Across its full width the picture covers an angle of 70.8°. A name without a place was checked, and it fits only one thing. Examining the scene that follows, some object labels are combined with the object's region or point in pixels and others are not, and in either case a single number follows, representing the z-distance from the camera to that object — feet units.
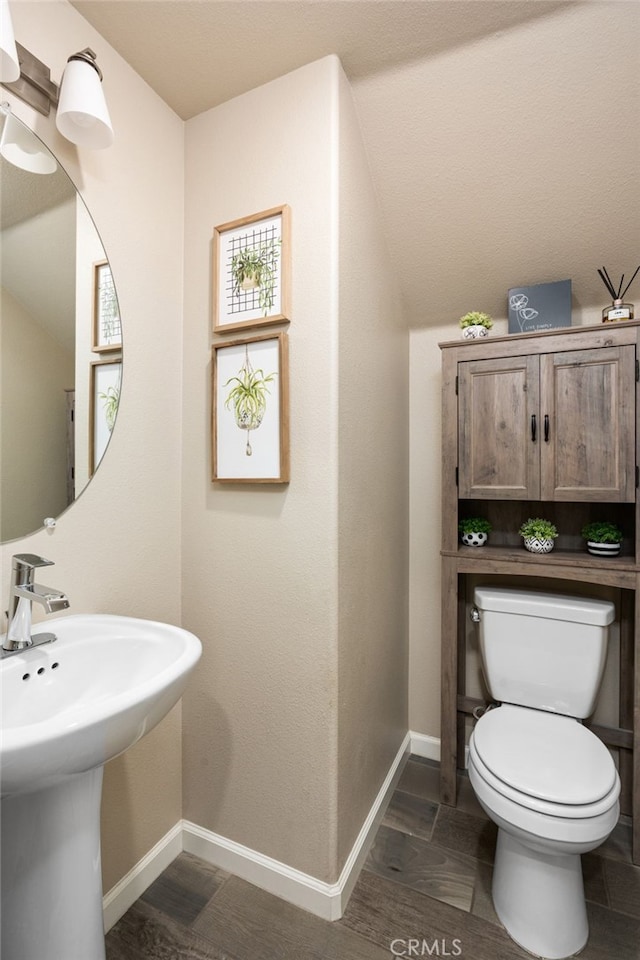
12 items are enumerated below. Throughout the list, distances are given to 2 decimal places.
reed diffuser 5.11
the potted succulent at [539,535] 5.61
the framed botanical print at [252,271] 4.28
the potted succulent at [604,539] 5.32
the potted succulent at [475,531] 5.98
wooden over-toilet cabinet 5.01
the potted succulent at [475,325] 5.74
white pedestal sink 2.44
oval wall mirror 3.39
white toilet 3.87
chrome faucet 3.10
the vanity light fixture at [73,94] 3.35
